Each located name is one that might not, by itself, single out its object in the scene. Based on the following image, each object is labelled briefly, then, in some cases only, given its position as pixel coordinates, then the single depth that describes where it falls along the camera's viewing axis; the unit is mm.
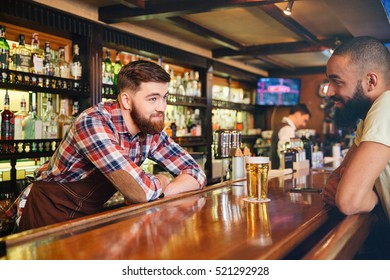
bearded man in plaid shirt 1457
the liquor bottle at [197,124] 4925
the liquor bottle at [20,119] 2750
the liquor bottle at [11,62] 2714
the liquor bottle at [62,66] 3105
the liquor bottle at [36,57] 2822
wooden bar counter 810
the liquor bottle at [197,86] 4910
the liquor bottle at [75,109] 3223
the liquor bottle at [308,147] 3009
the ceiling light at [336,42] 4484
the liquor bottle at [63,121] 3076
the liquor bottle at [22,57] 2723
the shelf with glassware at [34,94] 2652
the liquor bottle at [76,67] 3215
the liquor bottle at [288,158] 2565
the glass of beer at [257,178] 1426
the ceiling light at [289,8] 2958
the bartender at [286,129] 4777
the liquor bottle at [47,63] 2917
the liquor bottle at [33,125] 2830
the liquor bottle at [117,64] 3729
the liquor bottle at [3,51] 2594
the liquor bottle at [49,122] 2953
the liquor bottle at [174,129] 4350
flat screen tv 6609
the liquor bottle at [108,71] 3558
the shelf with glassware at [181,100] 3936
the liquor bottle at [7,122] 2629
